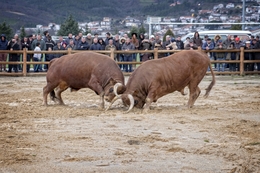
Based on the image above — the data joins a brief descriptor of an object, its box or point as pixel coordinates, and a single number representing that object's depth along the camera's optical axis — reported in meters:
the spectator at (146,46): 22.98
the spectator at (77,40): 23.00
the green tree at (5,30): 41.24
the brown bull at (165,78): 12.96
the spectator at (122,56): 23.15
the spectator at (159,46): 22.76
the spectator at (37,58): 23.11
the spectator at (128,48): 22.97
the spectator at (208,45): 23.81
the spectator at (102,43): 22.88
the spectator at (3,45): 22.94
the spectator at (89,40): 23.68
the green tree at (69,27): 44.06
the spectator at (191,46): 22.77
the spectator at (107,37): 23.37
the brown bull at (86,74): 13.36
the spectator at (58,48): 23.10
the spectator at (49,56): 23.20
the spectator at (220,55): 23.48
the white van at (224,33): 31.06
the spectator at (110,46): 22.67
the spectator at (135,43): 23.43
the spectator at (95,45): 22.52
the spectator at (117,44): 23.00
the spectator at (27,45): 23.38
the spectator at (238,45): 23.34
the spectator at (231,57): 23.58
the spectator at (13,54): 22.91
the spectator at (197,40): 23.62
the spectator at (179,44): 23.47
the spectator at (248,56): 23.39
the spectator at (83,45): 22.68
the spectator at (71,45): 23.02
